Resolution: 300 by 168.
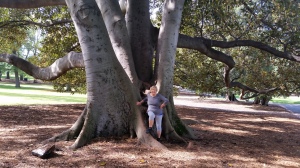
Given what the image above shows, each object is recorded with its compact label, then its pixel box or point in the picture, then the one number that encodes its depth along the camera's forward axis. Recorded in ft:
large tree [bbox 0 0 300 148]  19.27
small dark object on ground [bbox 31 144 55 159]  15.75
